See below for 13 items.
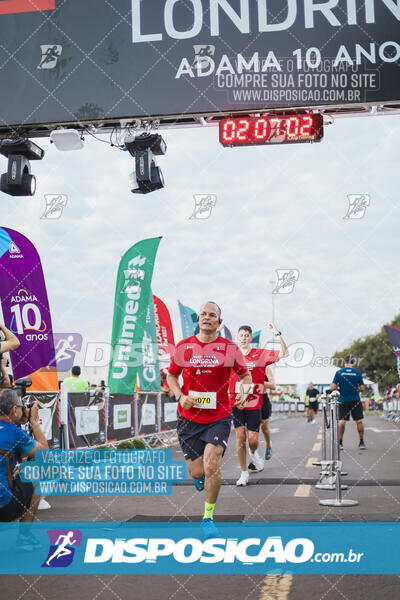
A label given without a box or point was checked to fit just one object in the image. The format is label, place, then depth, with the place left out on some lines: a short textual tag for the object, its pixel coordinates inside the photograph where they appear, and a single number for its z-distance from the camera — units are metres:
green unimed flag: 12.50
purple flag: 10.51
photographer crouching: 4.75
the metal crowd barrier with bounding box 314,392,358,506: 7.14
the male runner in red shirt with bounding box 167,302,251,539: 6.12
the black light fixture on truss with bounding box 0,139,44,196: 10.26
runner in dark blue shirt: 12.50
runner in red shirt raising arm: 9.29
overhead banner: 9.21
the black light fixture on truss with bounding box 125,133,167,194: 9.93
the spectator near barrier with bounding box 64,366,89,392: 11.13
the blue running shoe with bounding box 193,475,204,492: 6.36
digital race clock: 9.41
